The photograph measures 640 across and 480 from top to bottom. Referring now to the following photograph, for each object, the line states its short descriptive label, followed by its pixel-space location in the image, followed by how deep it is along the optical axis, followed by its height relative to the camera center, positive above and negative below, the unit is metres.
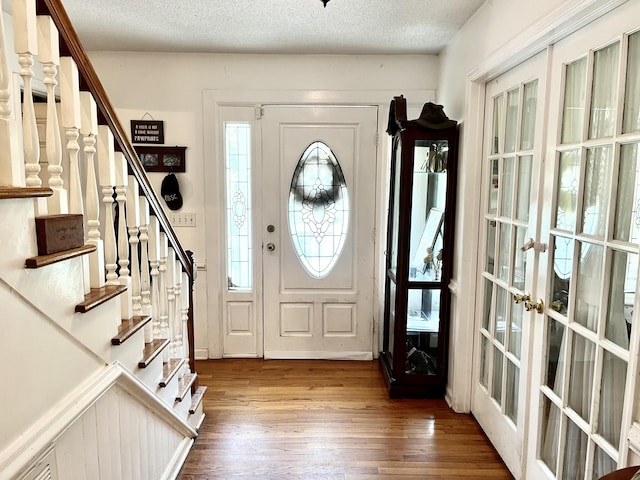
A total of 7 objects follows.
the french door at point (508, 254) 1.92 -0.30
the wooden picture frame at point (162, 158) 3.21 +0.24
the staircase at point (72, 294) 1.02 -0.32
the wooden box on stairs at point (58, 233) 1.10 -0.12
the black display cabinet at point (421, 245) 2.63 -0.33
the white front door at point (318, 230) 3.26 -0.29
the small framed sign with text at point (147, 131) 3.19 +0.44
